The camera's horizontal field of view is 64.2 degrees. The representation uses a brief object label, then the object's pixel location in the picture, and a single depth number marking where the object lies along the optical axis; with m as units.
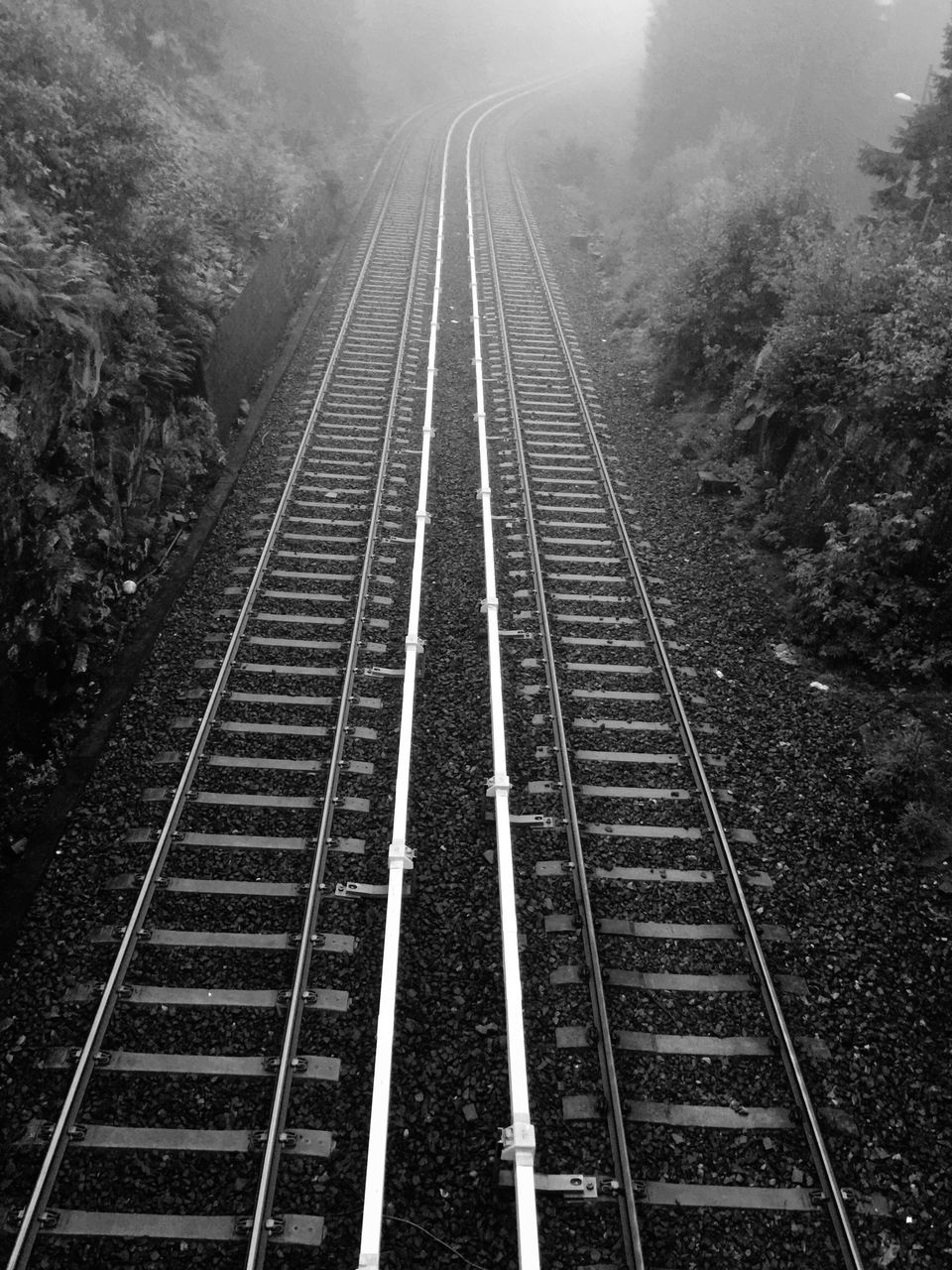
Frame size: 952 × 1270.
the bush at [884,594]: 9.19
